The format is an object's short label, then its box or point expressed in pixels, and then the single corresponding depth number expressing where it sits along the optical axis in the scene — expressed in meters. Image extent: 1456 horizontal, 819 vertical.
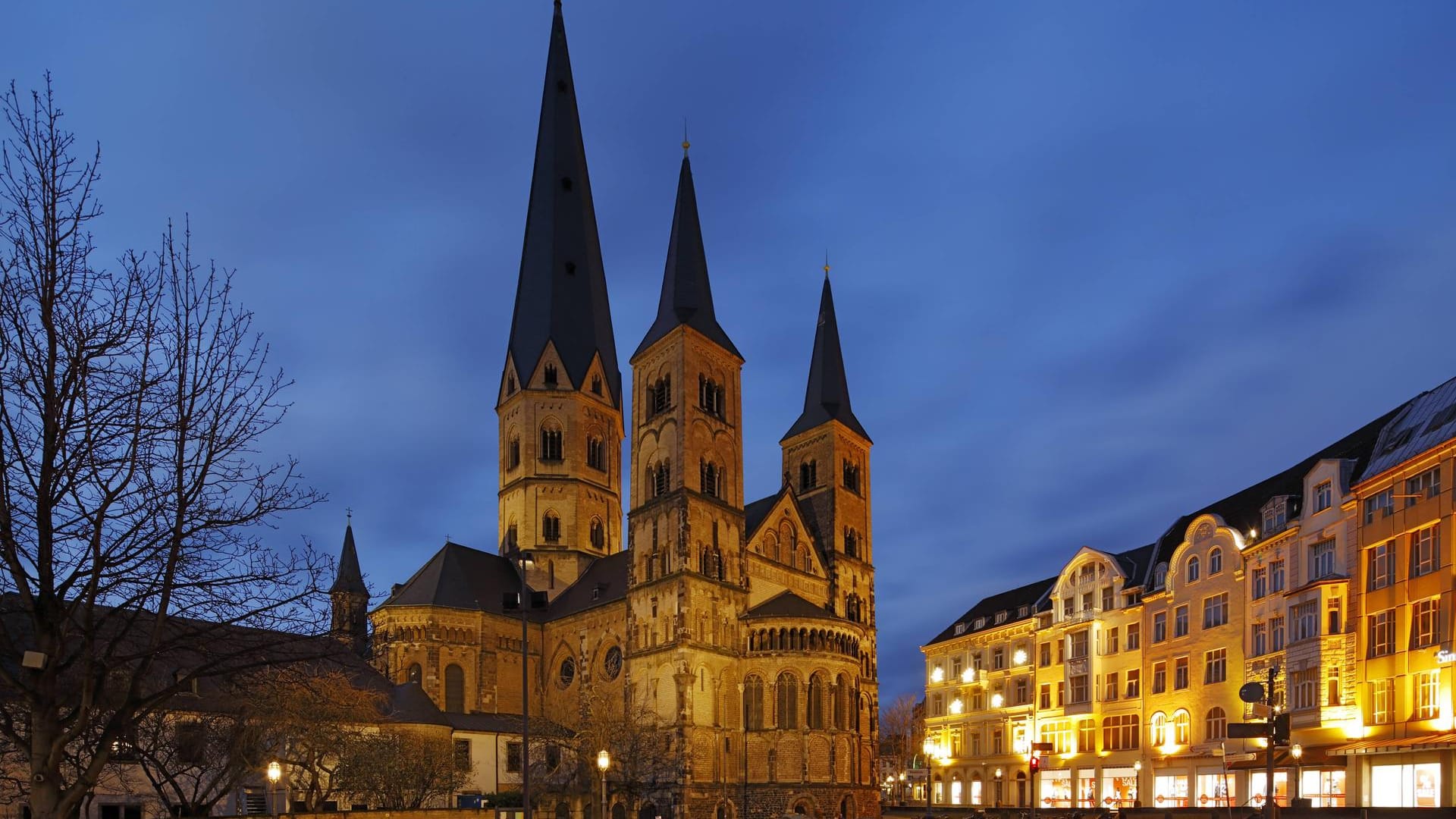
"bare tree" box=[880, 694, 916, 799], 113.88
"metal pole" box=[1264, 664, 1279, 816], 17.66
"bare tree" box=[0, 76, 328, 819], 10.37
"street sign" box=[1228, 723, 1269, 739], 17.23
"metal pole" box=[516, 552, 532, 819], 26.38
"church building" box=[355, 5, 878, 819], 59.09
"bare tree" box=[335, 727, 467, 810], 39.84
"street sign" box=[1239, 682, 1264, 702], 17.84
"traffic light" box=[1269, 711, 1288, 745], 16.72
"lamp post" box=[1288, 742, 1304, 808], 36.38
